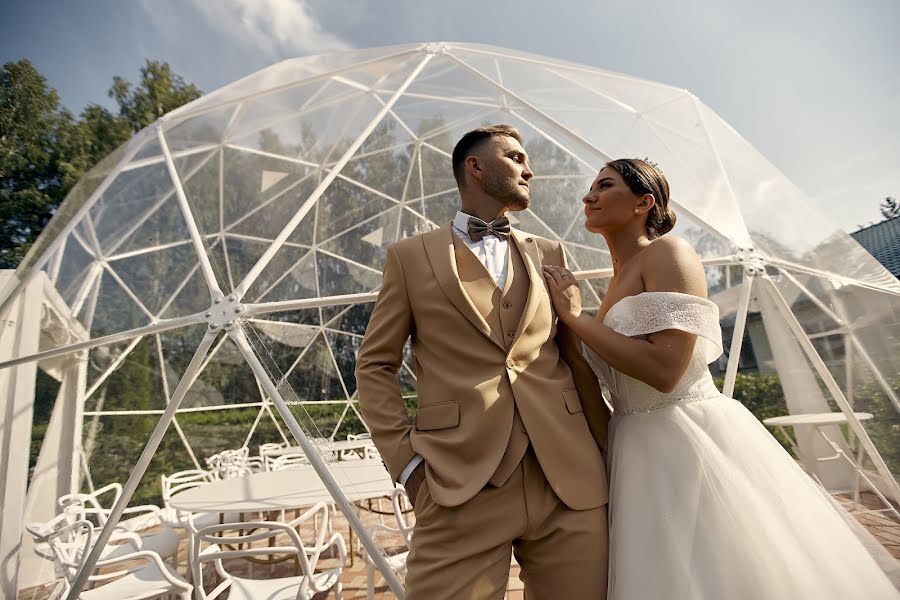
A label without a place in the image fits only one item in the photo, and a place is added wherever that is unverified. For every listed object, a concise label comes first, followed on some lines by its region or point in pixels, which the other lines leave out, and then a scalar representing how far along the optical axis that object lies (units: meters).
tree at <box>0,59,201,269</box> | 24.33
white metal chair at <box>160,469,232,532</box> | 5.87
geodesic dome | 4.28
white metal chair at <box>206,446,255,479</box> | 8.17
